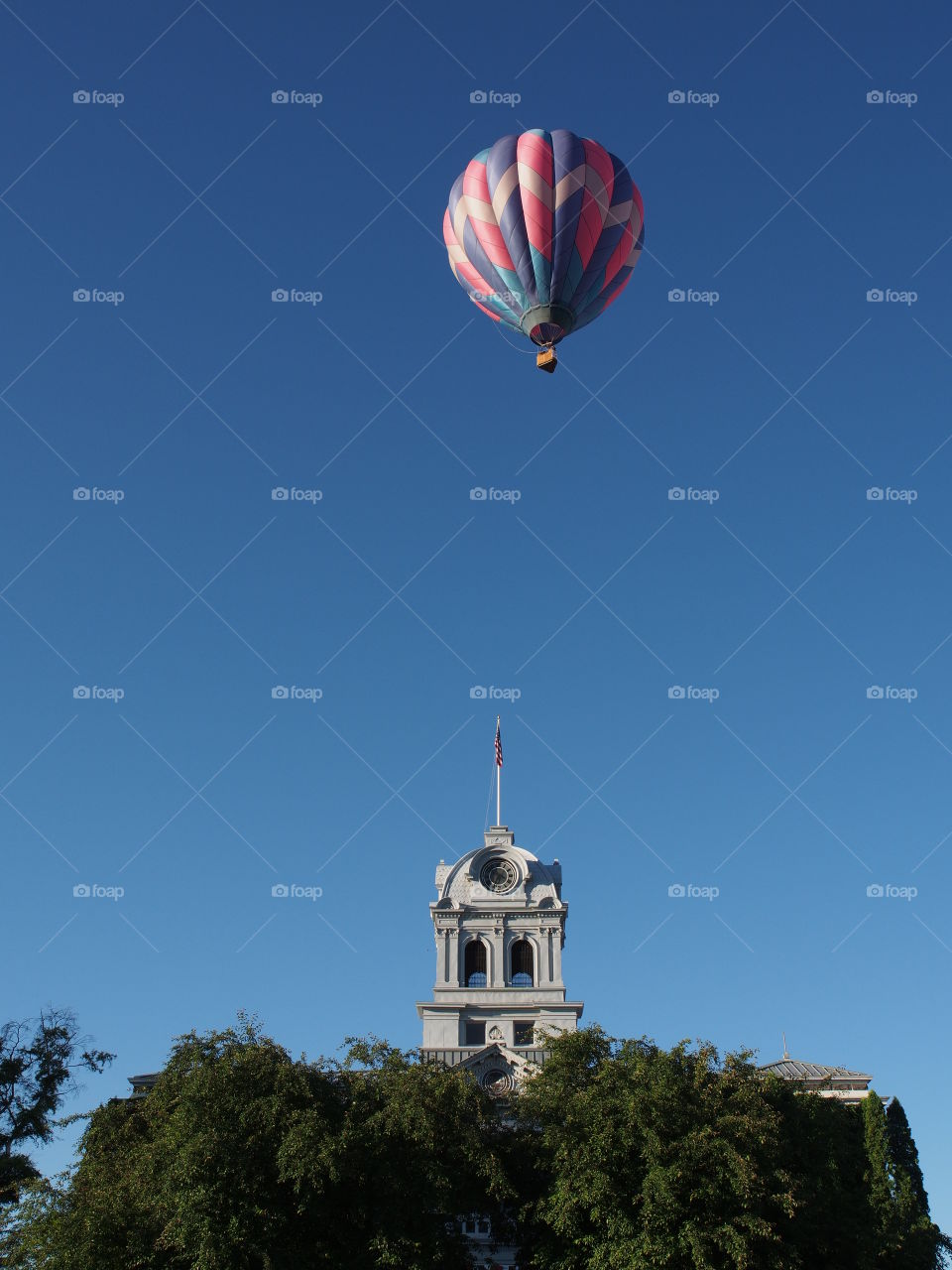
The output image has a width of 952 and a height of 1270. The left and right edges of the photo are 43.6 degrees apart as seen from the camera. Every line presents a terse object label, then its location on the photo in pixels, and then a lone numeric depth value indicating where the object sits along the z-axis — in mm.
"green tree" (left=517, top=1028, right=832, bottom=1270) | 41000
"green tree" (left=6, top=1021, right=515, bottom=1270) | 40125
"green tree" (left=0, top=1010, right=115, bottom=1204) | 55562
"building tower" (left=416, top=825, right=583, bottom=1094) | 71500
